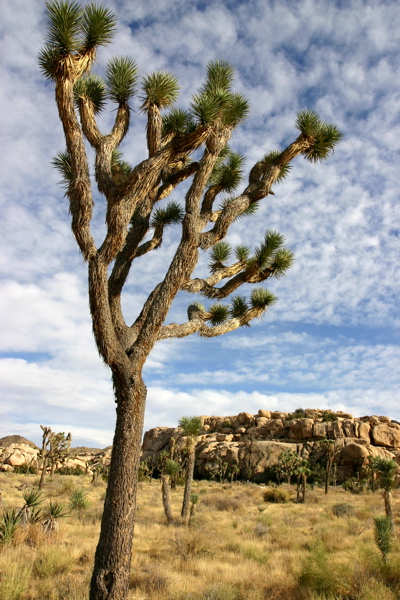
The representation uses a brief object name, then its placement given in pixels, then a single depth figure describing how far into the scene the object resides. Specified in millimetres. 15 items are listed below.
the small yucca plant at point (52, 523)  9181
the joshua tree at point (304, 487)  20928
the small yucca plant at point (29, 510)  9109
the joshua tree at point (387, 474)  13188
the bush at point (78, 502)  13648
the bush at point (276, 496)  21755
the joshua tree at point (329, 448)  26602
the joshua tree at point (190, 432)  15797
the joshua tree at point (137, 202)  5141
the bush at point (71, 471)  33719
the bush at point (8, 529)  7823
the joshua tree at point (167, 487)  13168
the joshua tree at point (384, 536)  7066
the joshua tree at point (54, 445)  25344
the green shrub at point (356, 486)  25250
